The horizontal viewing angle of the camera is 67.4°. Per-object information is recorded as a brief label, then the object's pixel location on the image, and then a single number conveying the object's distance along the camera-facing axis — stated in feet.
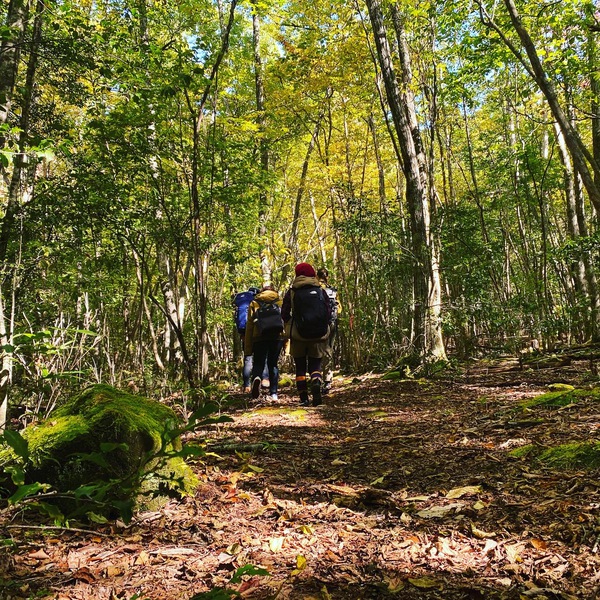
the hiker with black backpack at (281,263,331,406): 21.20
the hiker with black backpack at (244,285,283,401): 23.18
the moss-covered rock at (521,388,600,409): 14.88
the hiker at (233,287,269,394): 27.76
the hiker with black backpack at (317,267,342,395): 26.43
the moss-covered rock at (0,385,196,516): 8.71
